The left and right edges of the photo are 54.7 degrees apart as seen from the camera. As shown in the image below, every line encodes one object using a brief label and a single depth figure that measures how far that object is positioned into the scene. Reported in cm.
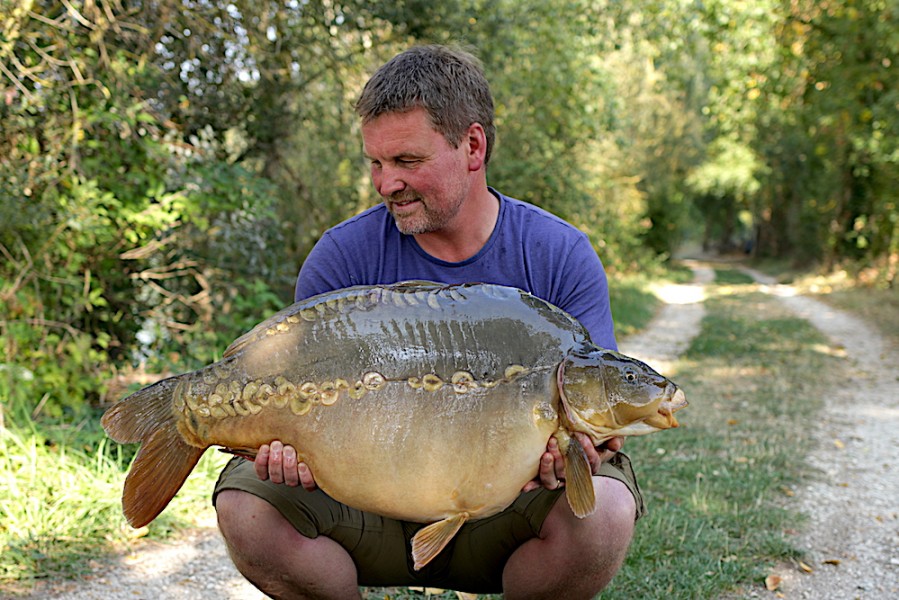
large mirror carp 222
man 245
